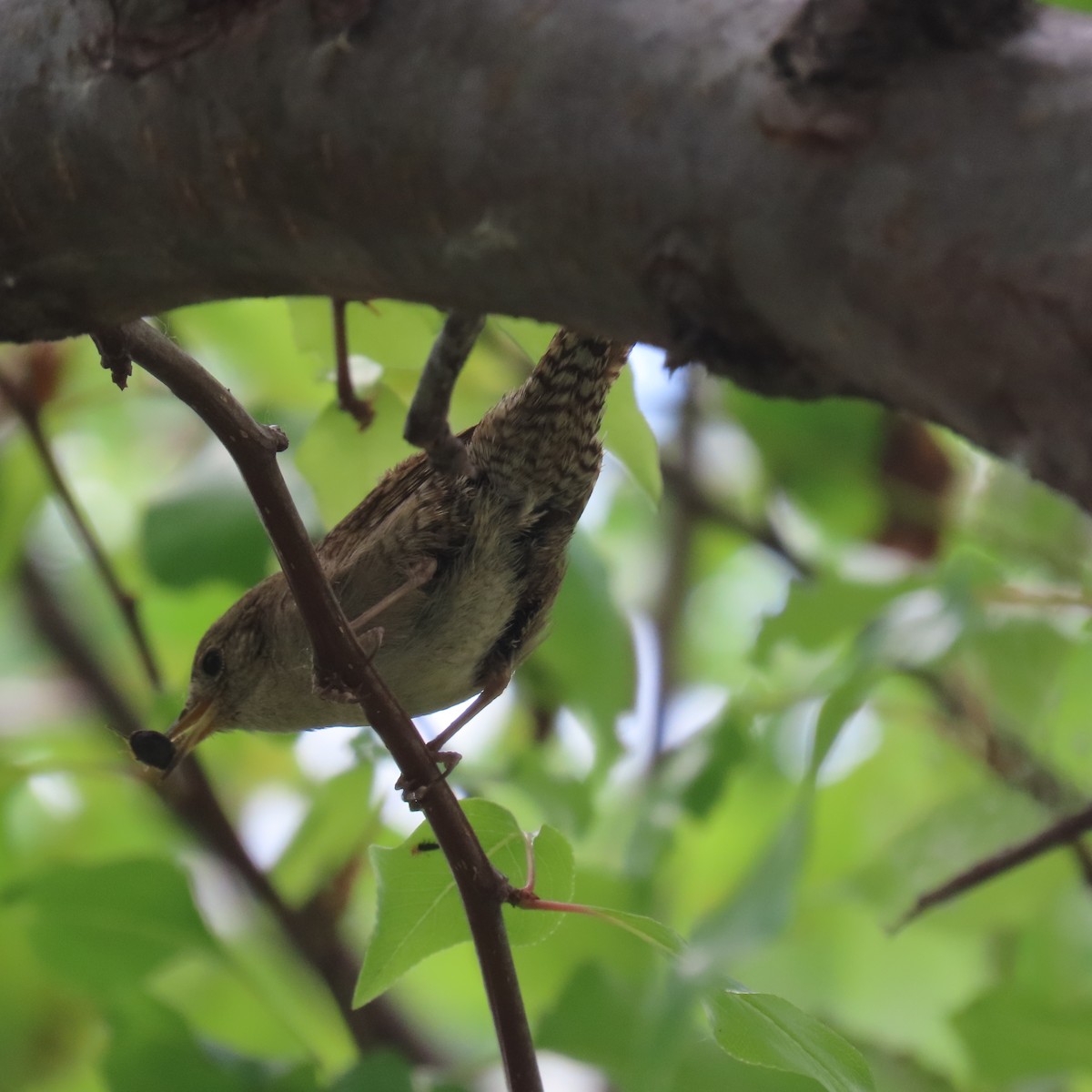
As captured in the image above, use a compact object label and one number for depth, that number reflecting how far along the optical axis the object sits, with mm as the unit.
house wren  4523
